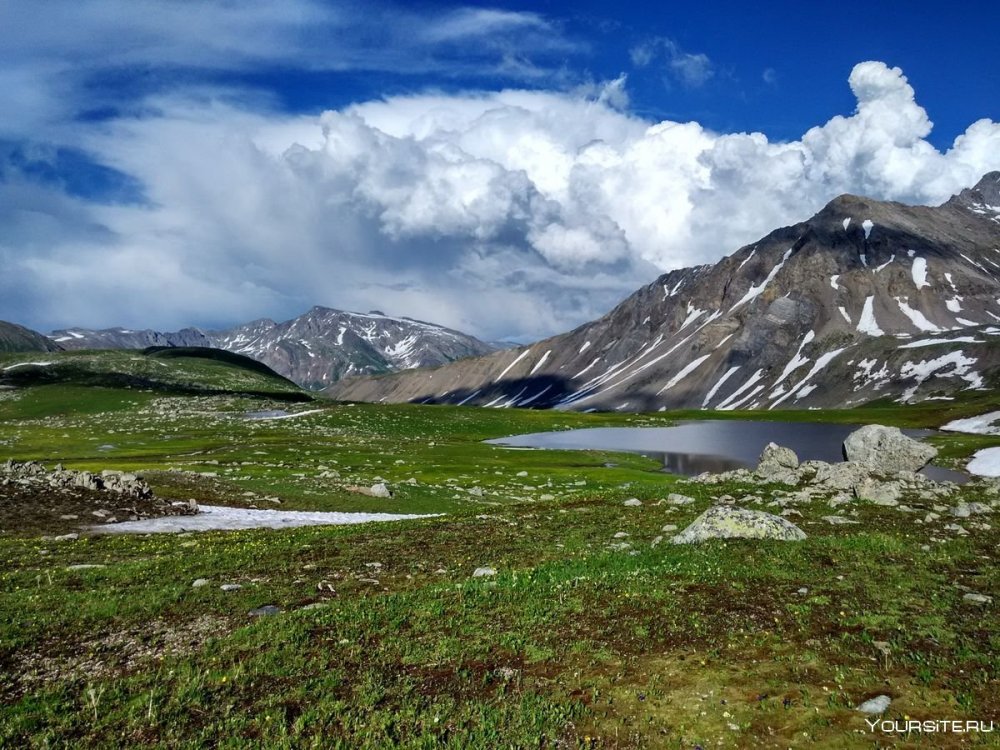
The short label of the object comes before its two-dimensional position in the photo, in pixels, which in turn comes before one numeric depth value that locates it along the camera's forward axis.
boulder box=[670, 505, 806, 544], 24.73
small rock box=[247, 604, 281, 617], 17.56
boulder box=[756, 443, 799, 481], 58.56
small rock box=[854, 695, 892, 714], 11.39
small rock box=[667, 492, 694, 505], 36.31
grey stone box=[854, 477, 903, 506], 33.84
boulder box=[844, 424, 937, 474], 61.66
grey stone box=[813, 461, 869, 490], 40.72
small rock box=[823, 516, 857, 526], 28.67
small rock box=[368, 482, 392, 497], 51.41
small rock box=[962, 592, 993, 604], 16.50
